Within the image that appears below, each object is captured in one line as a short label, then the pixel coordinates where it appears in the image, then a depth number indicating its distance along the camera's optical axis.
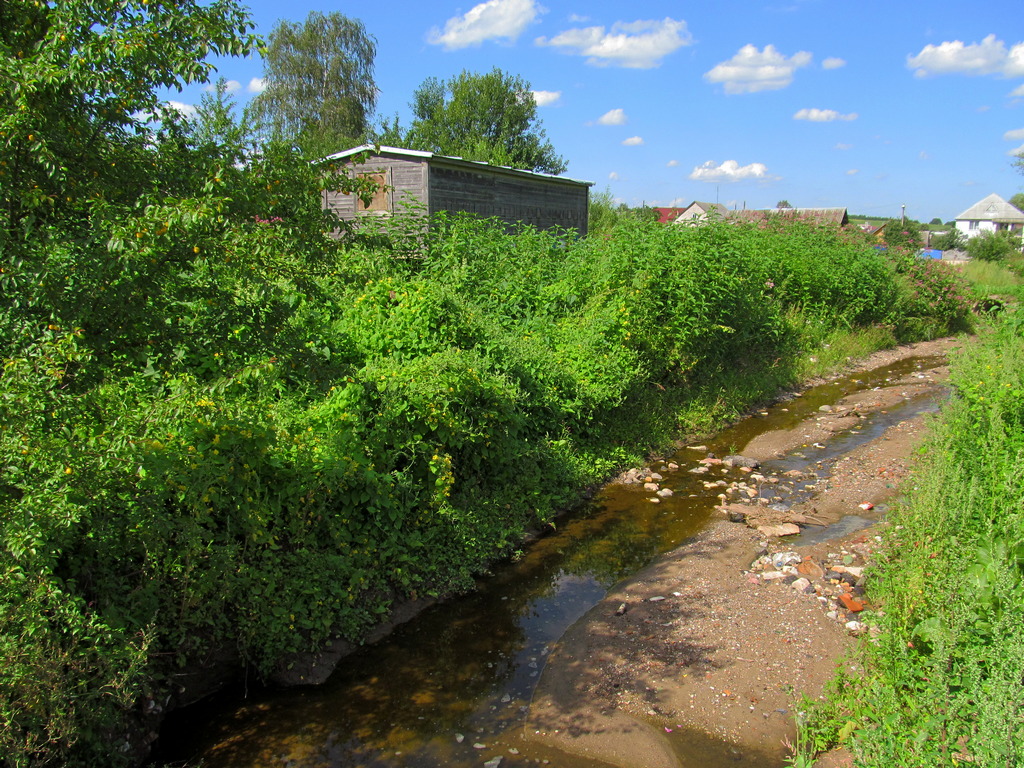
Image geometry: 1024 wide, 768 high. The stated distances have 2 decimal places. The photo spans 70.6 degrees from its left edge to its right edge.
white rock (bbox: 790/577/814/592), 5.99
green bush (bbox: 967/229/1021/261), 35.28
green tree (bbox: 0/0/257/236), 3.37
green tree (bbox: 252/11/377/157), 27.50
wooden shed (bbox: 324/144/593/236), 12.48
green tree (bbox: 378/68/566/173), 32.09
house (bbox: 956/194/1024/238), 73.69
